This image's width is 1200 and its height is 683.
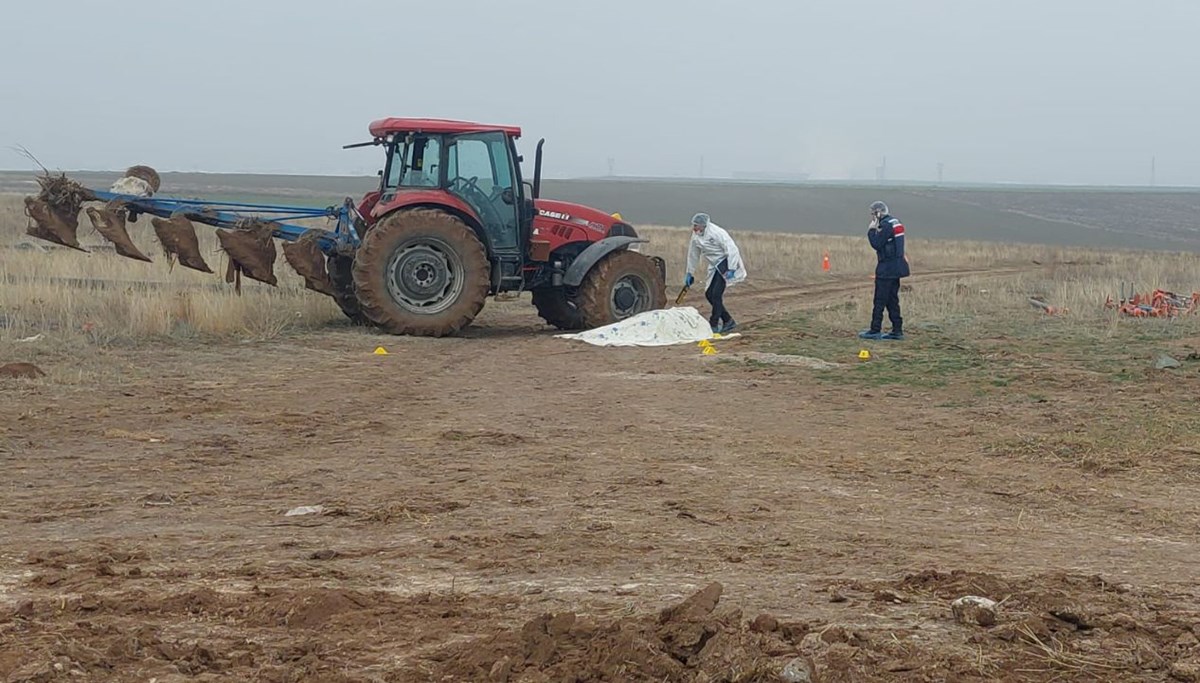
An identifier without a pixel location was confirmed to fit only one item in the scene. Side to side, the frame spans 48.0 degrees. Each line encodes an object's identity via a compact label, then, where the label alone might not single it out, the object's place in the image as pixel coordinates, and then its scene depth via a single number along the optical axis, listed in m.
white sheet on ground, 15.65
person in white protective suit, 16.64
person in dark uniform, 16.09
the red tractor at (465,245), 15.50
